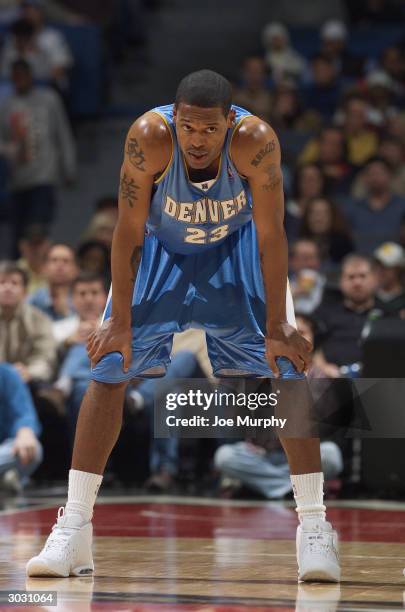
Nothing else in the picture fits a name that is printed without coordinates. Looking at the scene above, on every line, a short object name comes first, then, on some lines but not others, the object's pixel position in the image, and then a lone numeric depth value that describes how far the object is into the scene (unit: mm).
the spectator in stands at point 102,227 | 17641
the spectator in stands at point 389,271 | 15570
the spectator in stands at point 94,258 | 16719
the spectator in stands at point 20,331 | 14891
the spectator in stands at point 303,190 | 18047
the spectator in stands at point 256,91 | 20812
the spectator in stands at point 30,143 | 20109
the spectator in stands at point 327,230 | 17219
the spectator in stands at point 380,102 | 20656
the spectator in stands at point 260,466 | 13180
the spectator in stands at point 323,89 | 21891
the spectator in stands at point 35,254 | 17562
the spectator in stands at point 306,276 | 16047
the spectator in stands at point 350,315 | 14562
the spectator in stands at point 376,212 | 18047
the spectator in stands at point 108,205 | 18453
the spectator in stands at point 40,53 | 21672
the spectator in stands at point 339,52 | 22562
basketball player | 7230
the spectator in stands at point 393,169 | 18797
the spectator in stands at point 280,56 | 23031
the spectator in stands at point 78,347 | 14344
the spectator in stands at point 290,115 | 20937
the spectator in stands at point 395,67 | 21734
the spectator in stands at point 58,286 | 16117
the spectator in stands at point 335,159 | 19297
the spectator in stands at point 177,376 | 13867
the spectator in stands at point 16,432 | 12758
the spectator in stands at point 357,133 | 19734
